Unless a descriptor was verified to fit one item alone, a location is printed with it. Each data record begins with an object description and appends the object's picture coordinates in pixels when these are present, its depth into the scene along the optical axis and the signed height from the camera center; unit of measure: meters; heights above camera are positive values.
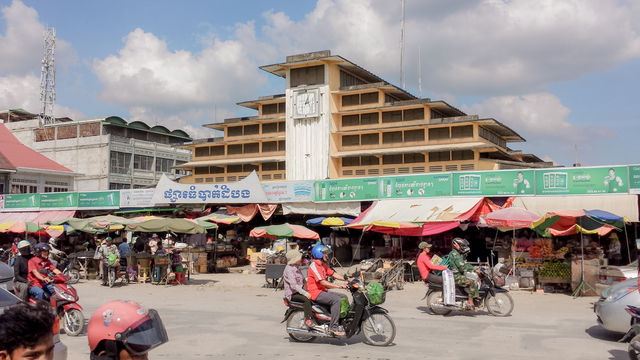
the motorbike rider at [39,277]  10.22 -1.41
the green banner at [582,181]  21.88 +0.76
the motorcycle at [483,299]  12.33 -2.20
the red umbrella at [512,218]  18.77 -0.61
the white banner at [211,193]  30.45 +0.31
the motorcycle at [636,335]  7.32 -1.84
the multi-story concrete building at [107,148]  51.56 +4.71
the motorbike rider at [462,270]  12.19 -1.52
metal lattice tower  56.72 +11.97
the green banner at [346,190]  27.64 +0.46
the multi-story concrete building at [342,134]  35.75 +4.46
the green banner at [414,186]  25.45 +0.62
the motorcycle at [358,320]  9.17 -1.97
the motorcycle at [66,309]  10.39 -2.03
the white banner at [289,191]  29.52 +0.42
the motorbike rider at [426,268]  12.55 -1.53
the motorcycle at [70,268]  20.57 -2.61
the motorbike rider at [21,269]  10.51 -1.30
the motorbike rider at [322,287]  9.12 -1.43
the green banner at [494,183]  23.64 +0.72
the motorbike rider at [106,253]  20.26 -1.94
